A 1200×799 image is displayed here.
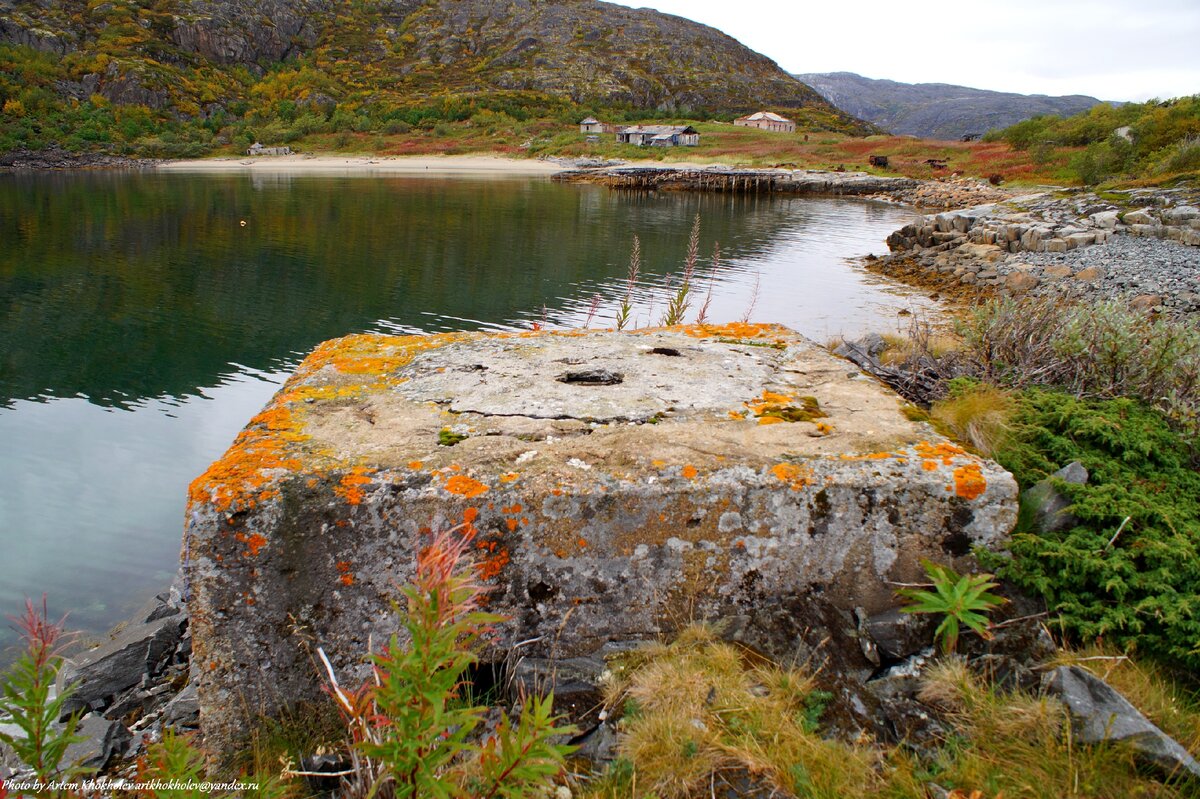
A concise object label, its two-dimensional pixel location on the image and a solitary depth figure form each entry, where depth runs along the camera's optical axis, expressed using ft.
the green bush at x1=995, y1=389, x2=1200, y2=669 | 9.37
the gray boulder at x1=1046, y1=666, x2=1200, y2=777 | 7.65
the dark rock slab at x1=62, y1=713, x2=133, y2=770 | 12.36
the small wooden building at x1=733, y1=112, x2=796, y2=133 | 380.78
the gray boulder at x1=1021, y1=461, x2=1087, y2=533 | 10.73
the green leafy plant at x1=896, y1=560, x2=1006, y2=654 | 9.51
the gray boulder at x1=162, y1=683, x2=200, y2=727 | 12.69
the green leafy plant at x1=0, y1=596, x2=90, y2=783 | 6.64
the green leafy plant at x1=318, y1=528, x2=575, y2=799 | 6.07
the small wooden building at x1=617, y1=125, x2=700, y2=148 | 319.06
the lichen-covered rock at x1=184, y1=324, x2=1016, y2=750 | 9.79
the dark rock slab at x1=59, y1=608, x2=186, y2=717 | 15.17
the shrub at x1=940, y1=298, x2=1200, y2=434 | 14.57
